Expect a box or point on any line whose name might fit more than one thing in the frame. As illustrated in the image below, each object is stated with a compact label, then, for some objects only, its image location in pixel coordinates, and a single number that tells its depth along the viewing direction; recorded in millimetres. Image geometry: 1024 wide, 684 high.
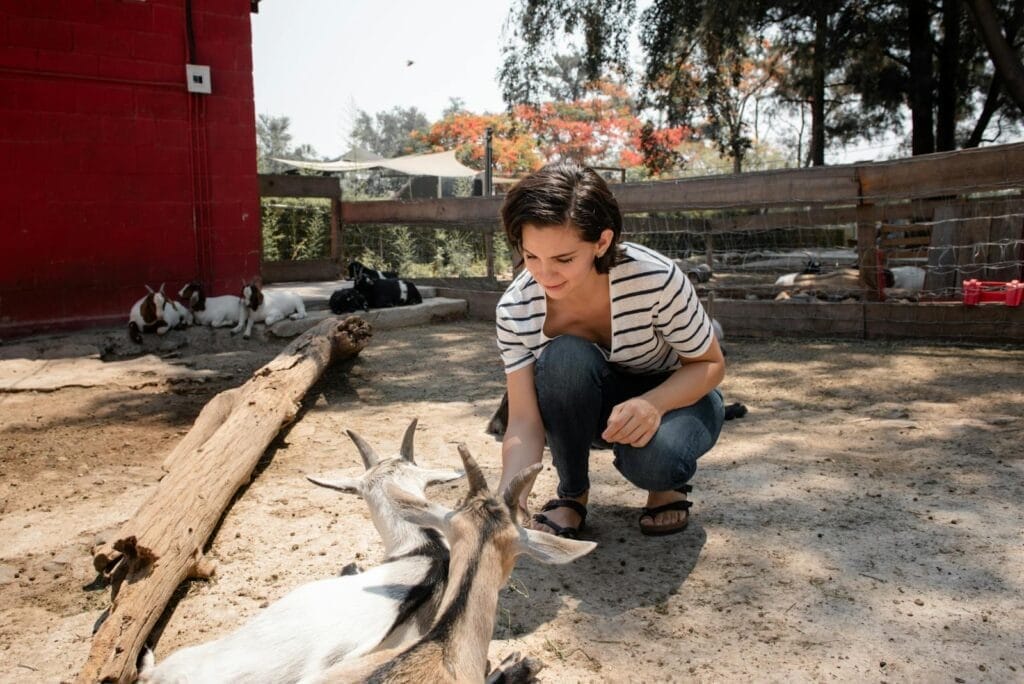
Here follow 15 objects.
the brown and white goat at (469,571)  1618
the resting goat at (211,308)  8047
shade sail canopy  26703
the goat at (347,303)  8367
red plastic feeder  6023
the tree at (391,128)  72438
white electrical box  8312
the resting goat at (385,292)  8492
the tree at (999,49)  8531
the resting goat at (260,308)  7895
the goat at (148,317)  7278
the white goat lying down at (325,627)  1903
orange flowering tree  33188
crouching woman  2357
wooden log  2176
